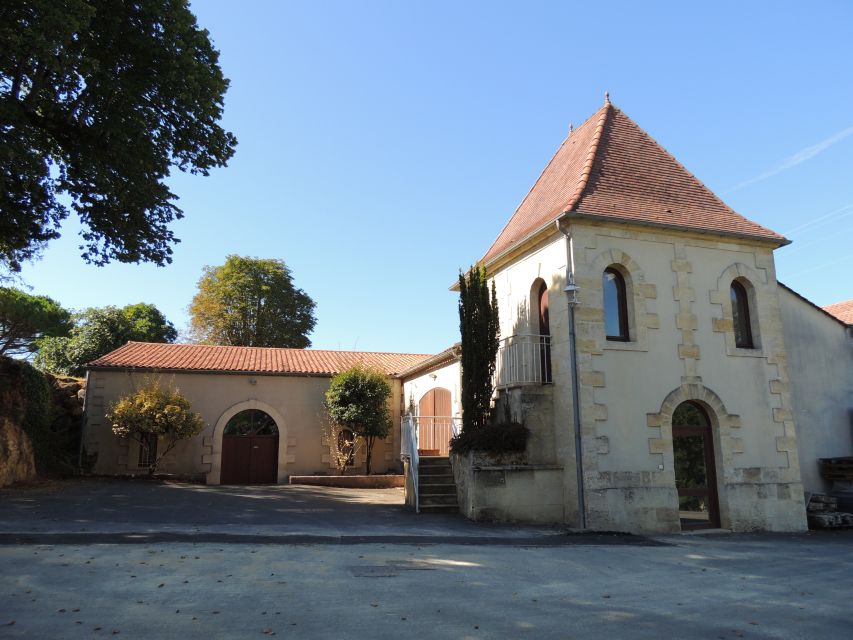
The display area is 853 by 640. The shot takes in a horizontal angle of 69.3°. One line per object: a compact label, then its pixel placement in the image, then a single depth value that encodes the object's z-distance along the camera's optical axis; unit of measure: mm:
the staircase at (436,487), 12289
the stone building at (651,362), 10938
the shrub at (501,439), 11180
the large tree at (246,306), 33438
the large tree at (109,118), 9836
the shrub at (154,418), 17625
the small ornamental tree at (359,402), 19547
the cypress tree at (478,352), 12484
